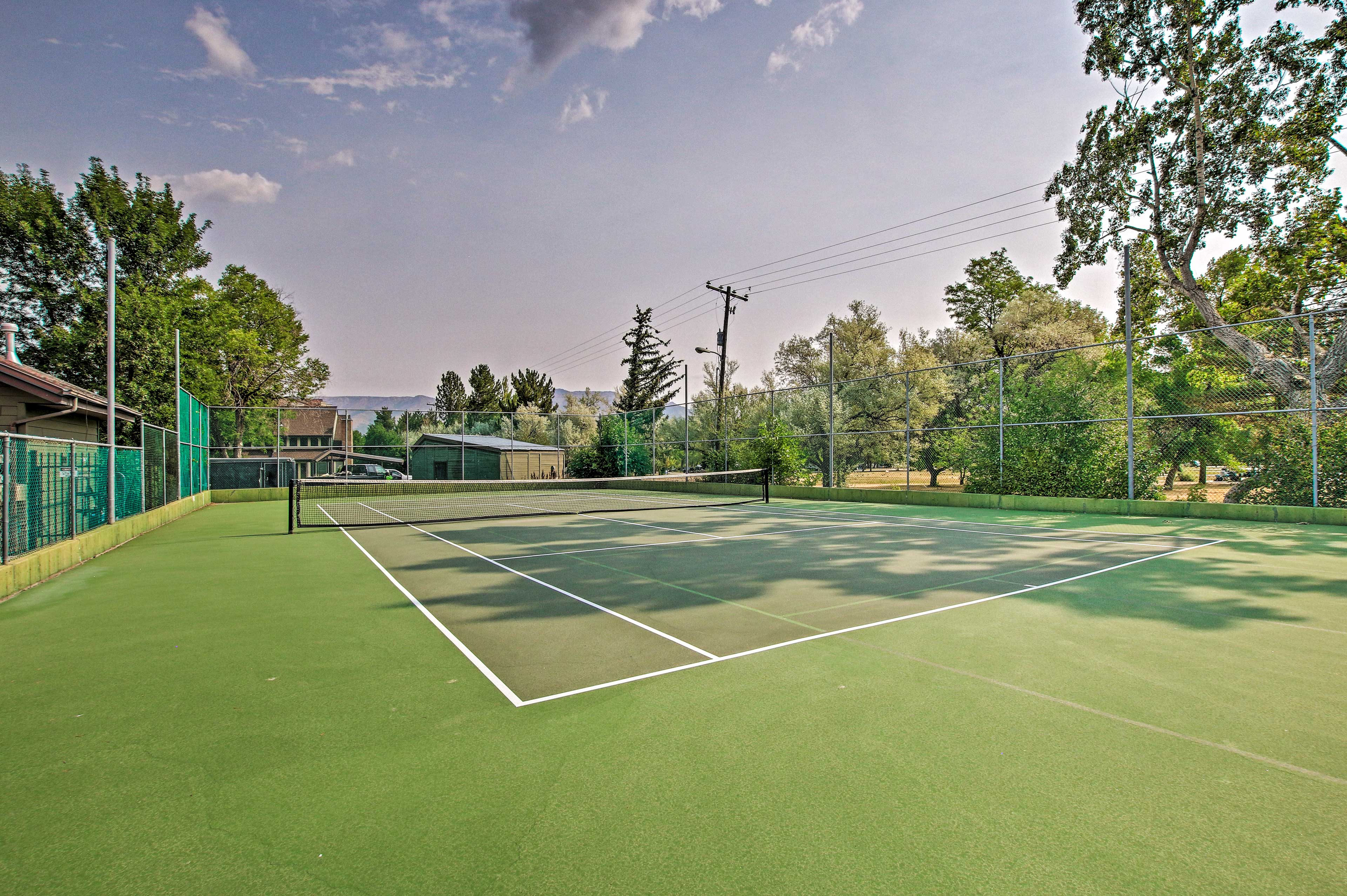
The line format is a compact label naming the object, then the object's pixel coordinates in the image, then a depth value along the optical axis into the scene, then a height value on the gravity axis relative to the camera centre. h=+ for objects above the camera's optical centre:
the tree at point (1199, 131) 17.31 +9.49
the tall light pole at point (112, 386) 9.42 +1.01
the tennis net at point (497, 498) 15.83 -1.64
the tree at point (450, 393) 83.50 +7.99
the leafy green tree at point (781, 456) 22.62 -0.15
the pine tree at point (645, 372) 57.88 +7.36
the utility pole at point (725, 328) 31.94 +6.40
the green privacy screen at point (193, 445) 17.19 +0.21
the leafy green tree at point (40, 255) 22.19 +7.08
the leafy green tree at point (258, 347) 30.27 +5.40
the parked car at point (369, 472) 28.52 -0.95
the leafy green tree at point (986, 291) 38.81 +10.03
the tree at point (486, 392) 76.12 +7.38
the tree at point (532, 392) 75.12 +7.23
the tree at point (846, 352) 41.28 +7.26
